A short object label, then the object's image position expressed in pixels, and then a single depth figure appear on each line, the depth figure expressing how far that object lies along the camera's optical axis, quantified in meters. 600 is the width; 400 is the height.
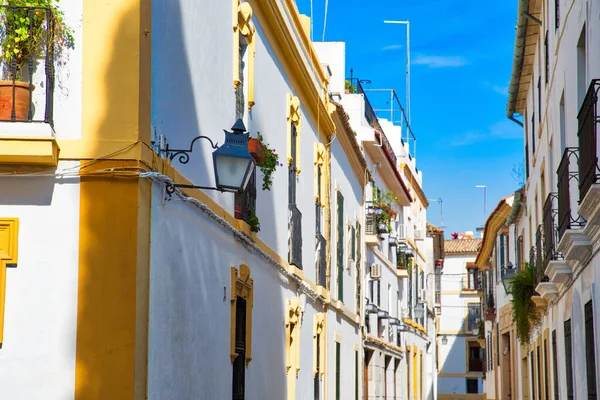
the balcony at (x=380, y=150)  26.84
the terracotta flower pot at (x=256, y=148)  12.47
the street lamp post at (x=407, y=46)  32.19
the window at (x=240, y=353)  11.95
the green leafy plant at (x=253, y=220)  12.55
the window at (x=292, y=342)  15.45
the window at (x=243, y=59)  11.93
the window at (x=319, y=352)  18.22
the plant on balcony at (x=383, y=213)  27.84
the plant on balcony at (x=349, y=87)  27.92
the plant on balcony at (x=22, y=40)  7.91
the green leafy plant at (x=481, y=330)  43.50
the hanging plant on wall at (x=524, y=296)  19.69
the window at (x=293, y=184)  15.60
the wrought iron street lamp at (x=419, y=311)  36.72
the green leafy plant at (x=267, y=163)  12.96
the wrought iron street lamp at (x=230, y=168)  8.93
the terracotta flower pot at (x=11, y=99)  7.89
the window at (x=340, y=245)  21.25
